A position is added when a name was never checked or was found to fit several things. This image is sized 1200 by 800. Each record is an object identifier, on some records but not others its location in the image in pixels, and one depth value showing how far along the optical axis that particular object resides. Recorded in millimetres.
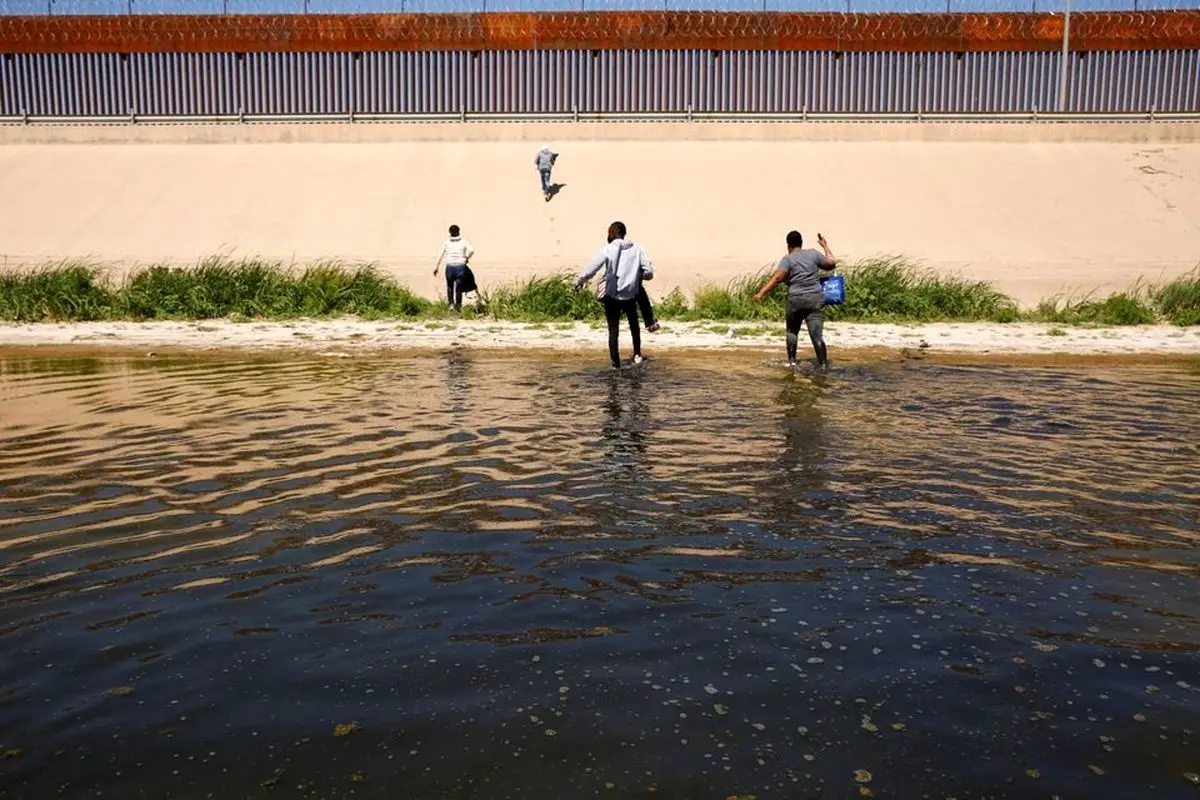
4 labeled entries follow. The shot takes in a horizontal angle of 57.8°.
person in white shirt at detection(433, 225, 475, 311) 18891
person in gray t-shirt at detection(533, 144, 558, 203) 27109
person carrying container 12797
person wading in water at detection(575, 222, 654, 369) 12703
